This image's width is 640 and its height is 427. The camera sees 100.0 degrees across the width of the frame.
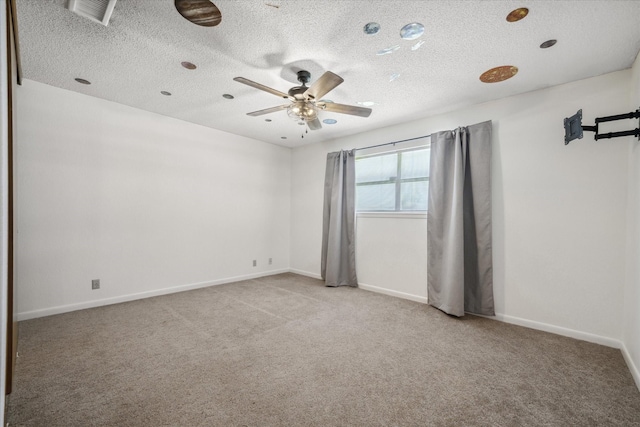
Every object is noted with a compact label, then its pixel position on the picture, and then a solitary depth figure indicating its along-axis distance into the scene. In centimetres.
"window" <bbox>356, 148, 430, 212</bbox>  382
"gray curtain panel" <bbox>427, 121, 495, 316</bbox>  311
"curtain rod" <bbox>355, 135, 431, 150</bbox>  371
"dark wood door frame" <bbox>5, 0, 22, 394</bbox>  143
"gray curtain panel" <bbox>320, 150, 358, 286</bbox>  441
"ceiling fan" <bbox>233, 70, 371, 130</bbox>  229
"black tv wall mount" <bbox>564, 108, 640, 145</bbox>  214
